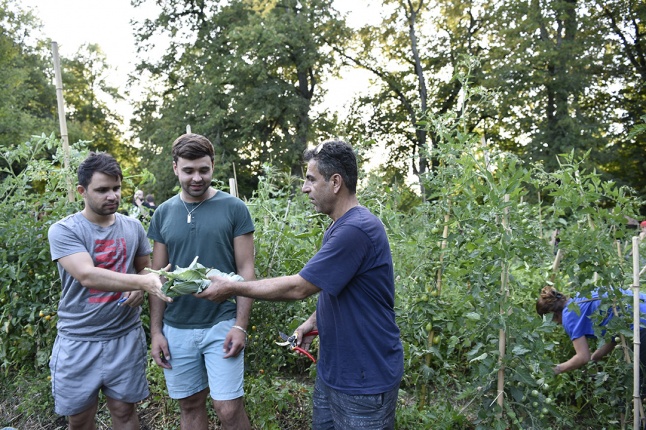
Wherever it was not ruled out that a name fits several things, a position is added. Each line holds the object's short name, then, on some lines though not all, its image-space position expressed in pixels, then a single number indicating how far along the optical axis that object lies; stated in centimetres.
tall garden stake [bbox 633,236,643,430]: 283
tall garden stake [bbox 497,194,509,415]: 274
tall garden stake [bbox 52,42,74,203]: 388
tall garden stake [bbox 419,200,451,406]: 305
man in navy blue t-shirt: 215
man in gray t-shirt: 289
